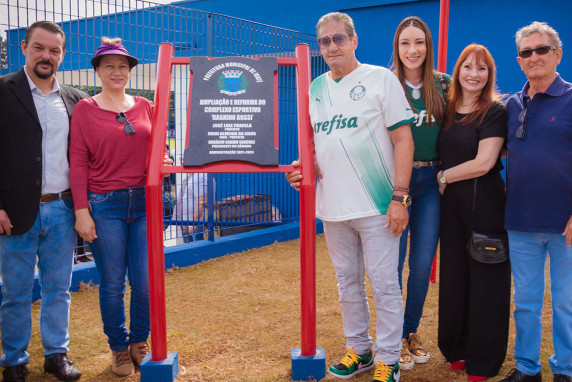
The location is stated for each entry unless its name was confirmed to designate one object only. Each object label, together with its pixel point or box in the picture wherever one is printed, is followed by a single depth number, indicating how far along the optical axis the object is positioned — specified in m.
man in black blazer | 2.91
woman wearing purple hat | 3.00
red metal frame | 2.82
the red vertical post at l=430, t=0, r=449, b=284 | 4.35
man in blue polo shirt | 2.59
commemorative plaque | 2.86
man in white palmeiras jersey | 2.75
